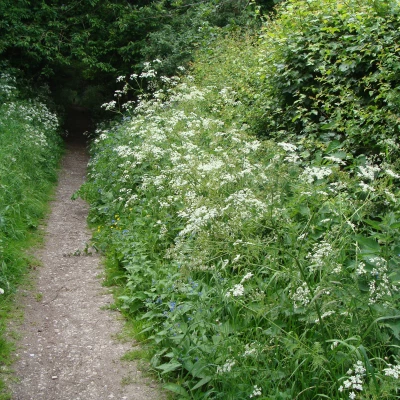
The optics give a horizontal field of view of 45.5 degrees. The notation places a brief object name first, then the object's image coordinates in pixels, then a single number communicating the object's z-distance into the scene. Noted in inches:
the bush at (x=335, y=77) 209.0
